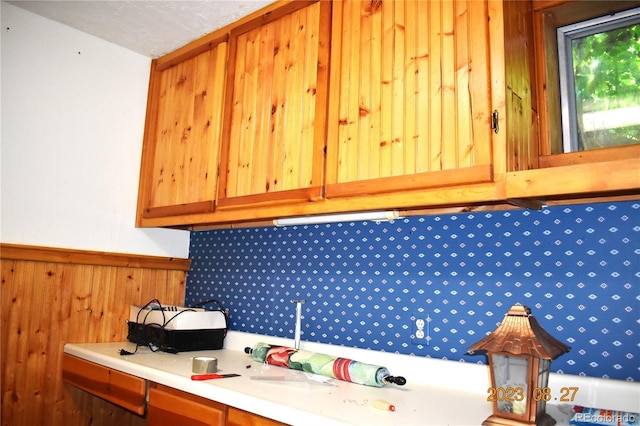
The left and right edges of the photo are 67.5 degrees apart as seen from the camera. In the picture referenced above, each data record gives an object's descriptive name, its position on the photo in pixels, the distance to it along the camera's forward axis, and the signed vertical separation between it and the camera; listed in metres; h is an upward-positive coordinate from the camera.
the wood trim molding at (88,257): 2.19 +0.08
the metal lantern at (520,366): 1.21 -0.20
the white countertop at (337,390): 1.31 -0.36
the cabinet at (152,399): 1.53 -0.45
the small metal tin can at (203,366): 1.77 -0.33
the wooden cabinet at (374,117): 1.41 +0.60
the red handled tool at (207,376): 1.68 -0.35
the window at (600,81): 1.55 +0.70
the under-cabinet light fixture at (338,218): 1.76 +0.25
